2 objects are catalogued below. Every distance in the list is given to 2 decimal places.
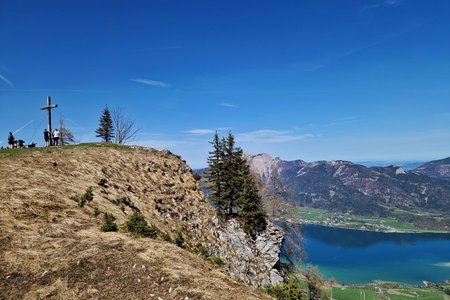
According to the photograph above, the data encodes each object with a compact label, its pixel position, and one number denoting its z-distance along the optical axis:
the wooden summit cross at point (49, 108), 39.16
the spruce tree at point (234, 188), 47.84
